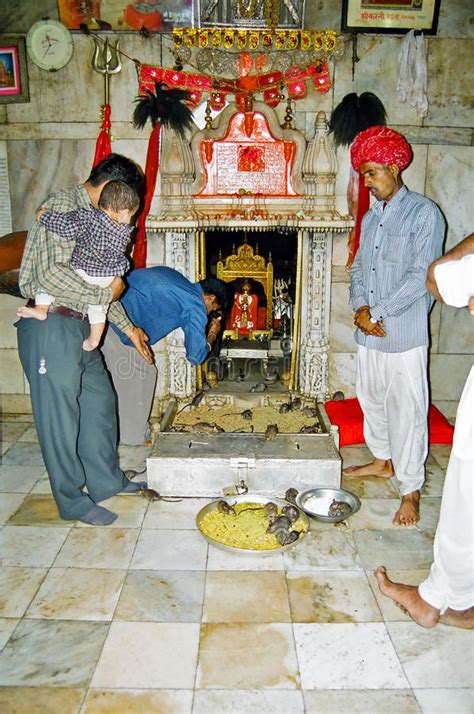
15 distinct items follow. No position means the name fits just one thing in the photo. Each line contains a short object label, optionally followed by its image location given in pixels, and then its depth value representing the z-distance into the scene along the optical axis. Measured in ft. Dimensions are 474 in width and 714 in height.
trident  17.56
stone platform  14.05
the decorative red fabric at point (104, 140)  17.89
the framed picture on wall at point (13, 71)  17.66
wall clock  17.31
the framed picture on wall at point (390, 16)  17.24
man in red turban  12.97
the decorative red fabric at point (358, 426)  17.84
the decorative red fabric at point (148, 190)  18.04
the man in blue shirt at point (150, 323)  15.52
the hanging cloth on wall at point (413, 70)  17.34
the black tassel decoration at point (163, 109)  17.76
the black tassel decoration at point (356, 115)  17.74
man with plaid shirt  11.75
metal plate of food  11.81
